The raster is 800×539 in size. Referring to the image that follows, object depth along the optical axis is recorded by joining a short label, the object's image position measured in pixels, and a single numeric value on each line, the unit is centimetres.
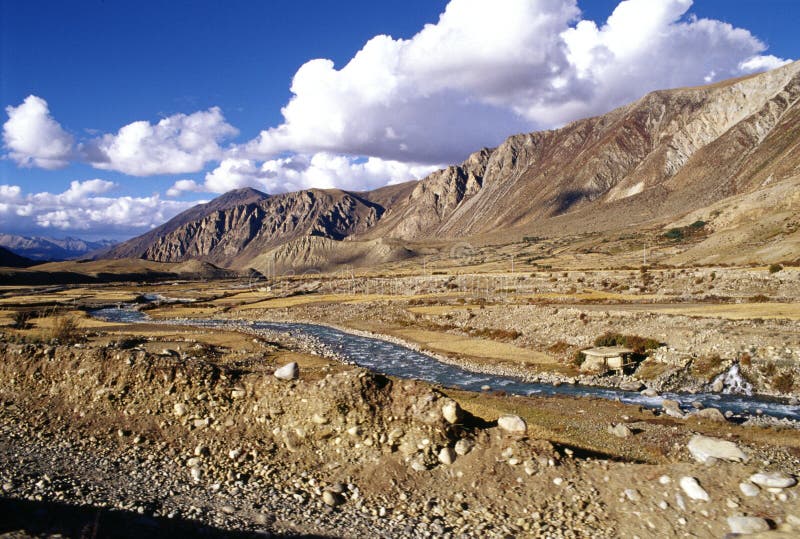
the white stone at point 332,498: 1134
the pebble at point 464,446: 1302
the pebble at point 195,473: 1218
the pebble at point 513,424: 1366
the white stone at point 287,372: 1540
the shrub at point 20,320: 5444
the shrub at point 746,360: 3059
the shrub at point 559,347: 4136
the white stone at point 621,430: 1936
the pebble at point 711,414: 2248
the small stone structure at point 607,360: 3403
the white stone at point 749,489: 1121
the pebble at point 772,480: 1135
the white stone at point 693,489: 1123
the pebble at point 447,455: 1276
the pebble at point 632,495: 1141
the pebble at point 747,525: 1012
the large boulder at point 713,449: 1475
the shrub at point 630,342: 3591
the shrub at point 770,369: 2948
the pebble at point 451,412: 1342
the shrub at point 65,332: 3750
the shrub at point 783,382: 2817
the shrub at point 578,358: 3590
